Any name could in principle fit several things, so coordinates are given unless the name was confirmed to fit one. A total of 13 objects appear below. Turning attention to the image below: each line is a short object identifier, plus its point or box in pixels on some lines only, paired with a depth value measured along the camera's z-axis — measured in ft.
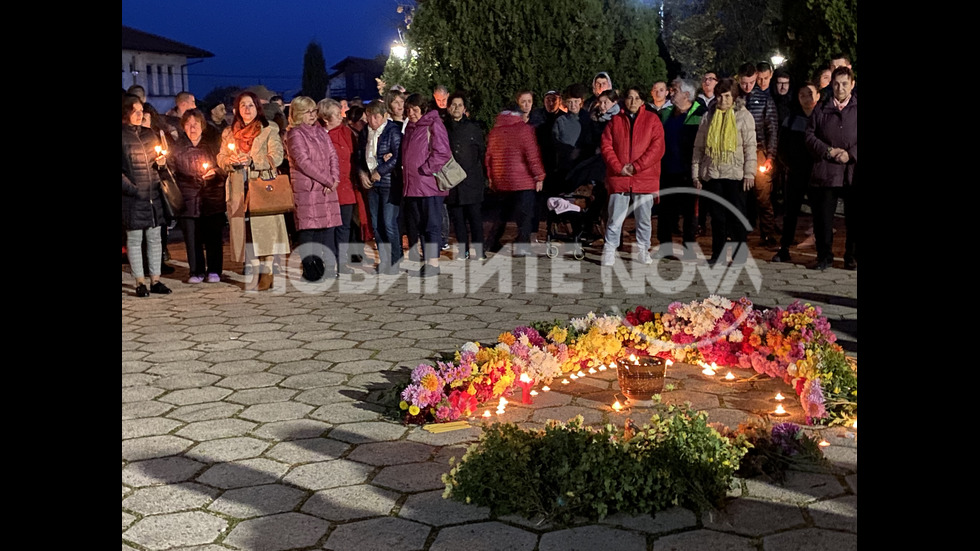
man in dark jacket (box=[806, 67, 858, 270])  32.71
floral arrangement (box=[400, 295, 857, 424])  17.22
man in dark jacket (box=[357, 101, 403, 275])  35.65
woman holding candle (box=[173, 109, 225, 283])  33.78
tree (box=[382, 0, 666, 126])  51.24
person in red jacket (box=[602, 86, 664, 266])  34.91
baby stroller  38.34
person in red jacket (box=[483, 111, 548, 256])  37.99
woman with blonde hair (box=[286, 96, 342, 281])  32.09
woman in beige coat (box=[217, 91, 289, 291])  31.60
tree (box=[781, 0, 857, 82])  46.78
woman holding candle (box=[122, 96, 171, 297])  30.81
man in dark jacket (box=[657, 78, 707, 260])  39.09
